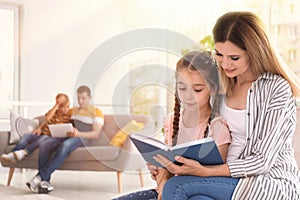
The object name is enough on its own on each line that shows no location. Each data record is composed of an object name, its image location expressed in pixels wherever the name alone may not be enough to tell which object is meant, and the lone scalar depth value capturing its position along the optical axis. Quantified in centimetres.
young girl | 239
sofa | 585
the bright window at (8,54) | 851
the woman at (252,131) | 233
